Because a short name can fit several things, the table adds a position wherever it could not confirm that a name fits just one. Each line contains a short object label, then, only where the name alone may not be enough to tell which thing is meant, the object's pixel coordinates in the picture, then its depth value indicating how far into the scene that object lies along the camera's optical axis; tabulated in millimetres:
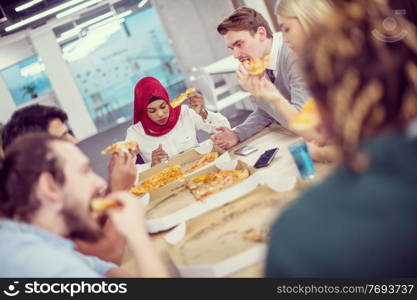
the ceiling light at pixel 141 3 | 11298
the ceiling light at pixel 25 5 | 7613
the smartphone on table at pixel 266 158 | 1997
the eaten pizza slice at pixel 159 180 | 2375
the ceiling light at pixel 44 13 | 7861
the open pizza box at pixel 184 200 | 1671
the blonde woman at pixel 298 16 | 2018
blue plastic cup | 1596
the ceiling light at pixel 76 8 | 8366
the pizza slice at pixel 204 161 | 2410
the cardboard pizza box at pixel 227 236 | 1240
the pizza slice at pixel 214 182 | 1798
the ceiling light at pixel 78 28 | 11445
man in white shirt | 2518
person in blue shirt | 1191
